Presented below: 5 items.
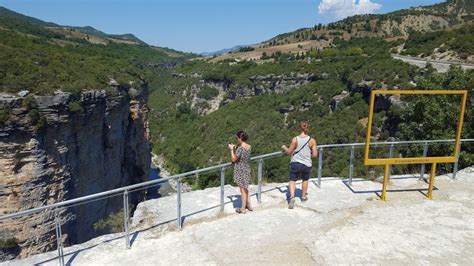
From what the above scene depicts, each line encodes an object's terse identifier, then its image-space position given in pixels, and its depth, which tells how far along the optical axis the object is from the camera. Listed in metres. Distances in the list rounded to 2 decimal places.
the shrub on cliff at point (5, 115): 18.78
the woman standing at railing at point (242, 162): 7.21
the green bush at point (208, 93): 93.75
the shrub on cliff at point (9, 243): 17.51
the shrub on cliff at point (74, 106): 22.58
